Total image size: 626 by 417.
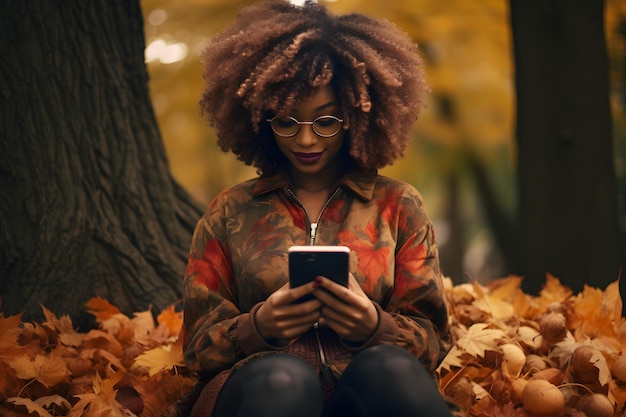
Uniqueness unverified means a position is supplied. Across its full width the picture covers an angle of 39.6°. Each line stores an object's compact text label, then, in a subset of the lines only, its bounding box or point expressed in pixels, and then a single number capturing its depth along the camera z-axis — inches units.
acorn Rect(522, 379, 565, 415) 118.2
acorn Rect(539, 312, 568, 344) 137.9
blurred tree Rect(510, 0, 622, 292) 209.5
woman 102.0
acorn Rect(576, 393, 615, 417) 118.5
